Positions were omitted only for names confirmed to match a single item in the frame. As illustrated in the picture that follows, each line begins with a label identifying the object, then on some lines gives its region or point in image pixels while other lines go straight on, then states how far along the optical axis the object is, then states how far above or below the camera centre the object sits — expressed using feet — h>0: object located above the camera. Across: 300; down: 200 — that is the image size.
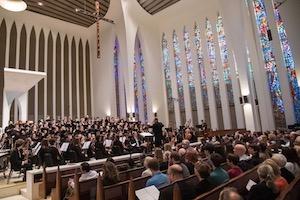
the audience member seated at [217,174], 8.71 -1.70
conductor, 27.22 +0.04
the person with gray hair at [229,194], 5.40 -1.51
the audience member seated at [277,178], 7.46 -1.74
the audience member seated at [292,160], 9.81 -1.59
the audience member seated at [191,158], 12.18 -1.48
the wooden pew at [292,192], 5.55 -1.70
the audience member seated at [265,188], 6.76 -1.81
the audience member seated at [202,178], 8.27 -1.73
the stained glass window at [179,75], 54.95 +12.65
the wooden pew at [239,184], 6.78 -1.91
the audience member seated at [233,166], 10.25 -1.74
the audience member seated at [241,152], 13.39 -1.42
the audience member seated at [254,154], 12.56 -1.66
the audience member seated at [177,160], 11.04 -1.37
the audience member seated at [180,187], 7.60 -1.84
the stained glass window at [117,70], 59.98 +16.07
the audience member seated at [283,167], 8.84 -1.66
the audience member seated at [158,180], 9.23 -1.83
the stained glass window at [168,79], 56.90 +12.38
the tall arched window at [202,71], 51.16 +12.27
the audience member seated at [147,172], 10.69 -1.79
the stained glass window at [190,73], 52.95 +12.35
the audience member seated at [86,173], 12.09 -1.80
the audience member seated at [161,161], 13.19 -1.67
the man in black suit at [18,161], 19.01 -1.51
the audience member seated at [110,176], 10.15 -1.67
